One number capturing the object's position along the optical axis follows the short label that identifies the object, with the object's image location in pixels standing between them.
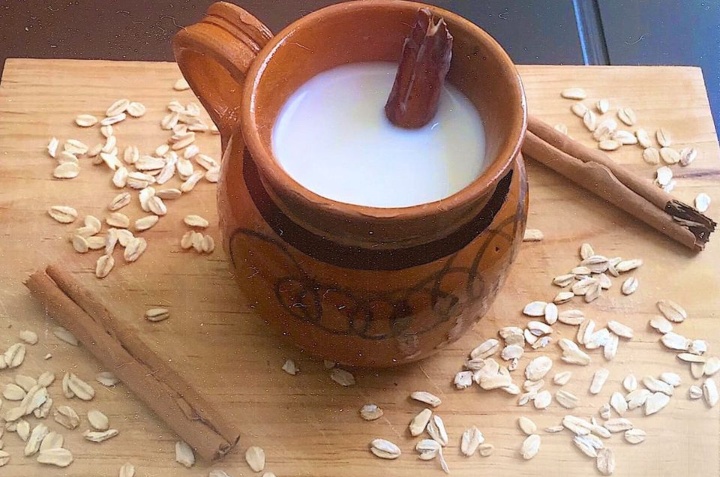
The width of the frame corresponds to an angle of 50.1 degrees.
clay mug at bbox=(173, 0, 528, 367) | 0.47
